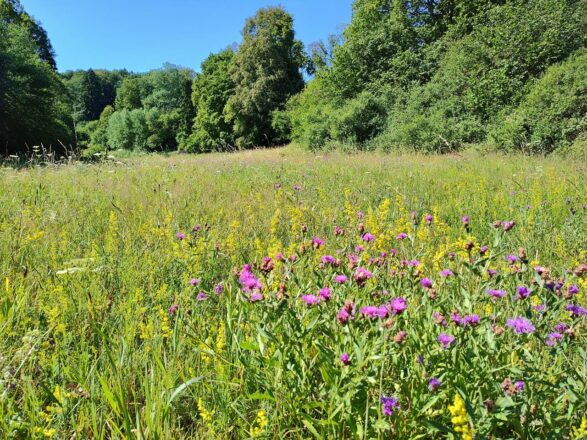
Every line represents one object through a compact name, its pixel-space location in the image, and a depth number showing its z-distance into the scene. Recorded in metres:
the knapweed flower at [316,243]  1.53
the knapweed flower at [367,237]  1.71
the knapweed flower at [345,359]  0.92
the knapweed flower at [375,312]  0.96
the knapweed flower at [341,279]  1.18
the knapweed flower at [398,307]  0.97
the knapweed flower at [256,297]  1.08
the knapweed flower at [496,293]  1.13
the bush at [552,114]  10.19
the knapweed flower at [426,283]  1.19
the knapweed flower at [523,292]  1.09
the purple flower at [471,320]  0.98
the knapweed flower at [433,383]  0.92
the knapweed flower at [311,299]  1.10
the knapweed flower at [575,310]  1.12
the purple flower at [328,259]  1.35
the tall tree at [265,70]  26.83
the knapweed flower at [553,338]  1.05
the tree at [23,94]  15.00
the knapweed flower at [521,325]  0.97
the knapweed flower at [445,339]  0.94
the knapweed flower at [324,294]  1.06
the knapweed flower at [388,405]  0.91
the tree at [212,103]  32.64
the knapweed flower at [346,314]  0.97
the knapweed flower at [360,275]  1.16
